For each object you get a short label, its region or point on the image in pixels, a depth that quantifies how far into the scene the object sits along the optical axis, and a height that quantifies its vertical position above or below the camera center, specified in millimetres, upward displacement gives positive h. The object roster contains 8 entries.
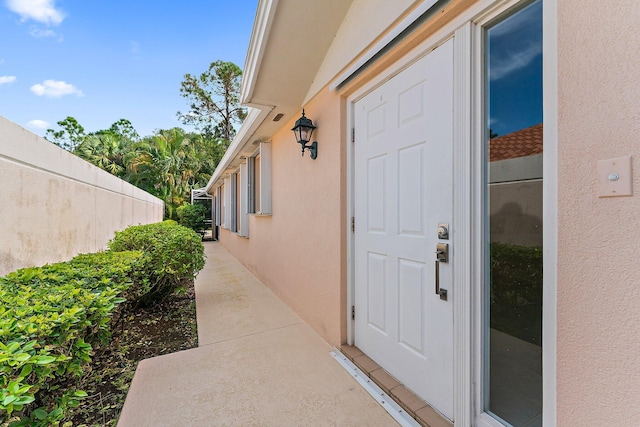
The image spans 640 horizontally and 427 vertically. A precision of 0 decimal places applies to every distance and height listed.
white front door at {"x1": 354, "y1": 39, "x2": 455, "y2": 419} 1712 -80
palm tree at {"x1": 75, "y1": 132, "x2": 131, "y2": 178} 19203 +4290
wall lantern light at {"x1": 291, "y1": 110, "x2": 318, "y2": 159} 3066 +897
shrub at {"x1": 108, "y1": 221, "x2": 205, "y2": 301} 3654 -589
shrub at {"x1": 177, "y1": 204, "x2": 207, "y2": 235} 13602 -220
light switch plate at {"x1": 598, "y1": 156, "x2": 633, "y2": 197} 943 +115
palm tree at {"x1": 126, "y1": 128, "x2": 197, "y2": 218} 16047 +2702
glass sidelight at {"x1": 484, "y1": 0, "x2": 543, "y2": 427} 1340 -40
